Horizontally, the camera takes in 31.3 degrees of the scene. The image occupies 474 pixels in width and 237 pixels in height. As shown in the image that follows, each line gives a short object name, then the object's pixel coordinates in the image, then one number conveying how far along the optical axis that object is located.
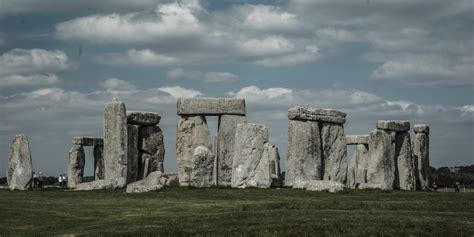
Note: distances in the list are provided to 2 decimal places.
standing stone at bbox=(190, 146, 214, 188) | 34.25
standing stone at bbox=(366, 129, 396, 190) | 37.00
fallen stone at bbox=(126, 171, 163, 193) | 31.52
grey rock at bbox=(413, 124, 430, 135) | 41.59
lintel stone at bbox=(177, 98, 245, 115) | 38.97
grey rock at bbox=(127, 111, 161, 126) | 38.34
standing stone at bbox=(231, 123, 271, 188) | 34.34
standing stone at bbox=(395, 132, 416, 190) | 38.81
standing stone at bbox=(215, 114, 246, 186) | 37.78
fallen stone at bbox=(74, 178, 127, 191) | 33.72
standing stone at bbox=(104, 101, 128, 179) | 36.09
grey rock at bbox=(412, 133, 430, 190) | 41.19
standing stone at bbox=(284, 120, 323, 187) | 36.25
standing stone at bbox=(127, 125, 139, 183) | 37.88
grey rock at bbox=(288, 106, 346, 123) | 36.75
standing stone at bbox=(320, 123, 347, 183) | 37.81
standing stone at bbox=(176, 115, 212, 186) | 38.84
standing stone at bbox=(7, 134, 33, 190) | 35.91
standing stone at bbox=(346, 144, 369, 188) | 40.59
